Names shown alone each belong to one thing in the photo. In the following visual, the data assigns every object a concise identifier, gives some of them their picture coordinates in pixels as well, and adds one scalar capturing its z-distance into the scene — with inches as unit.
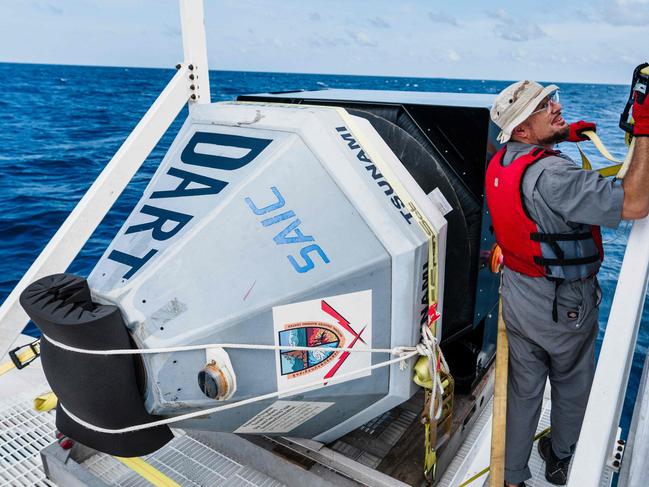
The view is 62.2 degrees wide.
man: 71.3
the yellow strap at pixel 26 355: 90.0
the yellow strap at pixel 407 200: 81.0
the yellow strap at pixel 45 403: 84.4
